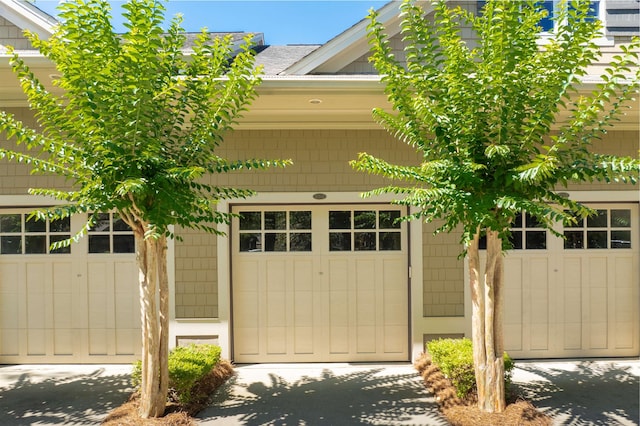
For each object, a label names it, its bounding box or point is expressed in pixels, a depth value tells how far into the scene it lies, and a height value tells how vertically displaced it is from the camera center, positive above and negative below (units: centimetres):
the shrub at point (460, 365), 391 -145
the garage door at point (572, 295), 554 -111
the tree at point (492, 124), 324 +69
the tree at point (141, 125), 313 +69
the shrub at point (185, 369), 389 -148
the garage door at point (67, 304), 545 -114
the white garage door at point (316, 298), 550 -110
